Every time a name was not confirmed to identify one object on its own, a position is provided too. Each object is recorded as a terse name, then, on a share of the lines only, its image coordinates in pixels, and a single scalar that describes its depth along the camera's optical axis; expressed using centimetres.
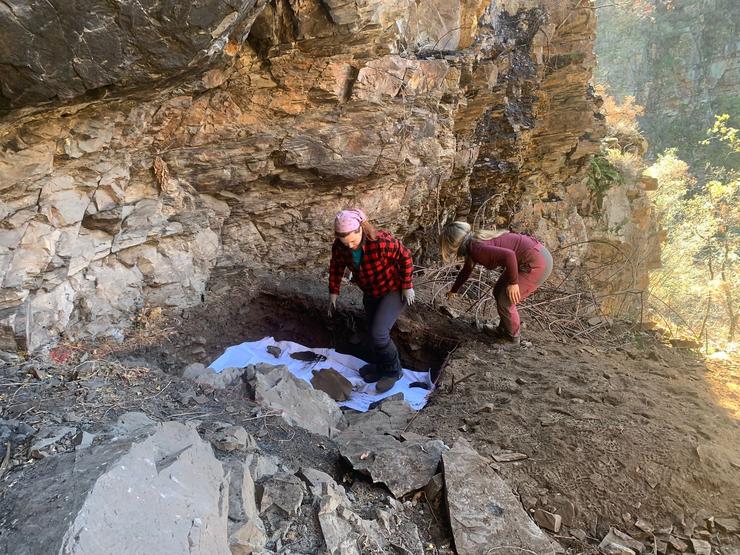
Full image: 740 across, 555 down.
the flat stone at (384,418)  323
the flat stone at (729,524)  225
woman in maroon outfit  404
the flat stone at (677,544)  217
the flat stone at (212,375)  347
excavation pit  460
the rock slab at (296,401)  318
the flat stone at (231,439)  228
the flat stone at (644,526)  225
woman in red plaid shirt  351
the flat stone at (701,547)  213
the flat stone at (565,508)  233
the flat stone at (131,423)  217
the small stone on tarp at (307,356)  484
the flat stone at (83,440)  195
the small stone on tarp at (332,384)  428
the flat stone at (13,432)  205
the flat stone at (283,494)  200
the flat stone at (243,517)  174
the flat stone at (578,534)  225
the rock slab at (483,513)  209
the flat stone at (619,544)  214
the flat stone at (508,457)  272
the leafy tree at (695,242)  1362
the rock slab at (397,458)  236
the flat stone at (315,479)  215
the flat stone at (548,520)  228
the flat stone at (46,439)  195
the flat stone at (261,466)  216
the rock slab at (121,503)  135
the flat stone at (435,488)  233
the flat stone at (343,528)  191
